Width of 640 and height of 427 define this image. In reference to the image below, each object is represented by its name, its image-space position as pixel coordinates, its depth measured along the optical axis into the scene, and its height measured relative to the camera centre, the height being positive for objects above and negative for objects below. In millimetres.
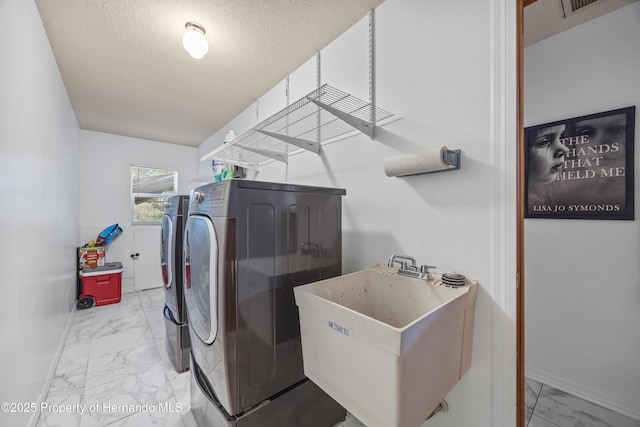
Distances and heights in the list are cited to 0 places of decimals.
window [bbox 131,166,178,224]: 4367 +449
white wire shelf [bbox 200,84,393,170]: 1483 +619
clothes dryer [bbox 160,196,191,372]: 2008 -508
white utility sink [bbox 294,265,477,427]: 780 -484
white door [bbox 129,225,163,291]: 4266 -701
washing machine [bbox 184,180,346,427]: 1102 -365
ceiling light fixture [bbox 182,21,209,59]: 1689 +1174
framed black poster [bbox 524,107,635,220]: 1576 +316
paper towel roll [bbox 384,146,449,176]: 1137 +246
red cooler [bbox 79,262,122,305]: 3457 -941
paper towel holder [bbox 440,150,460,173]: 1144 +258
